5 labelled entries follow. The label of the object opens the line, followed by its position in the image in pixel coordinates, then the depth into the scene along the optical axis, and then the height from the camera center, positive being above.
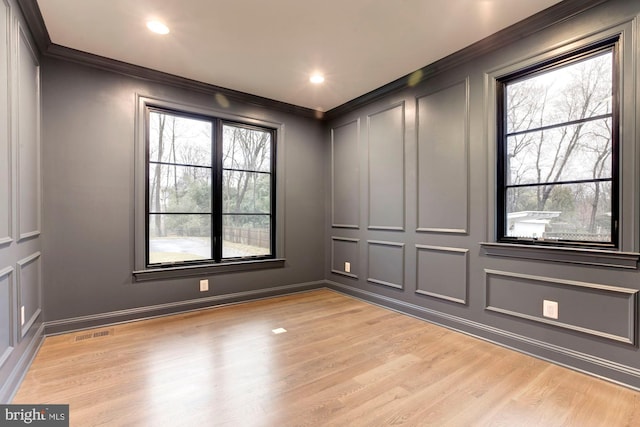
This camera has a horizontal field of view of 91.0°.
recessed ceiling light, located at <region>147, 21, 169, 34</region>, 2.48 +1.51
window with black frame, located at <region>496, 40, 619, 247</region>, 2.20 +0.48
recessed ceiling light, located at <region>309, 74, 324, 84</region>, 3.42 +1.50
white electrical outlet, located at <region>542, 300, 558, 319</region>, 2.36 -0.73
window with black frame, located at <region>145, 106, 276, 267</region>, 3.43 +0.28
